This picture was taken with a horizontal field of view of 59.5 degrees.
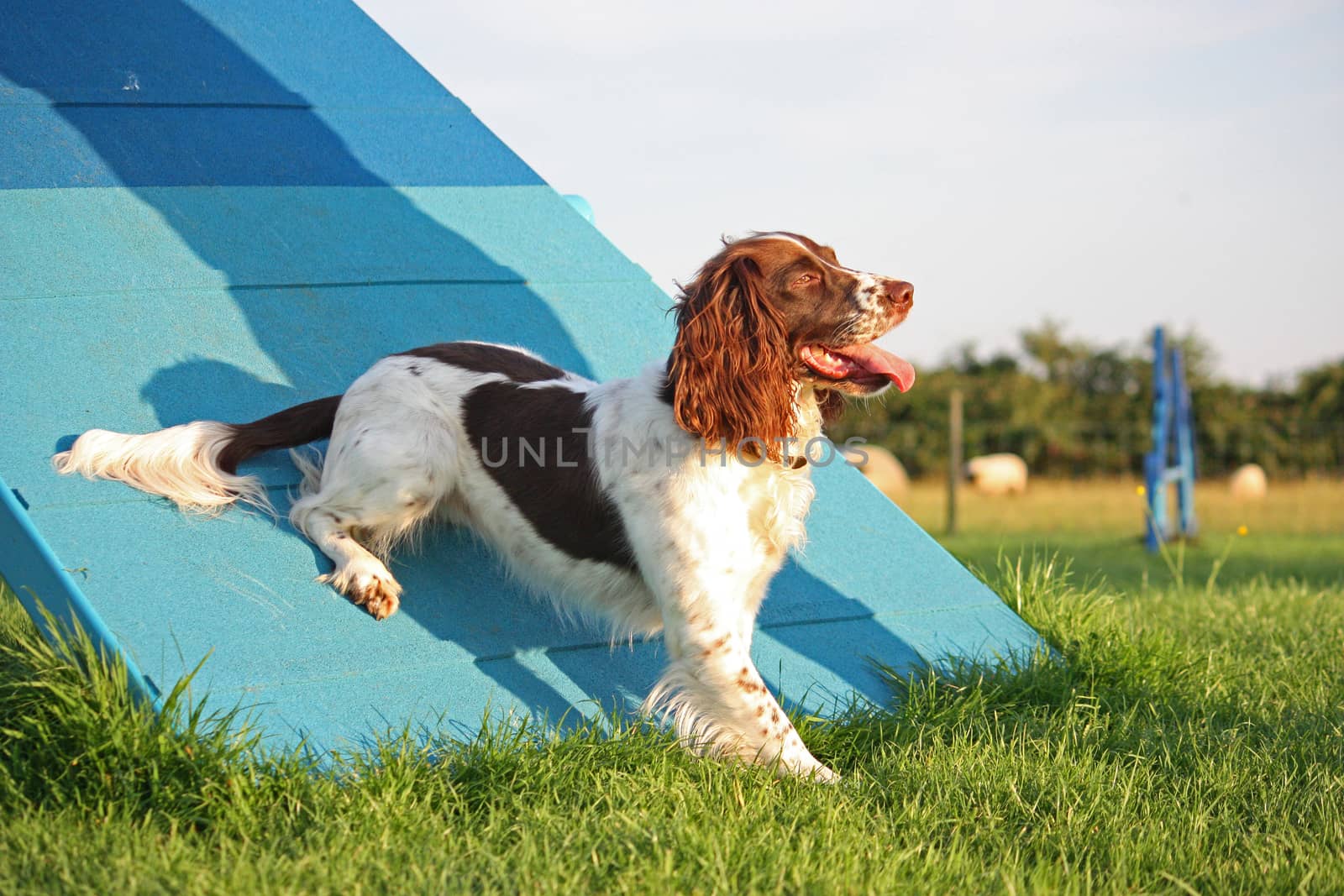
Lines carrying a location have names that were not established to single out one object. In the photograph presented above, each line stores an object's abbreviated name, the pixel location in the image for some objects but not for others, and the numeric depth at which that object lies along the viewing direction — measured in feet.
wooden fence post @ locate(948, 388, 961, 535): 36.86
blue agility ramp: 9.59
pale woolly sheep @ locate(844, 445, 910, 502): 54.54
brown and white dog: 9.59
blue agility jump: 28.09
